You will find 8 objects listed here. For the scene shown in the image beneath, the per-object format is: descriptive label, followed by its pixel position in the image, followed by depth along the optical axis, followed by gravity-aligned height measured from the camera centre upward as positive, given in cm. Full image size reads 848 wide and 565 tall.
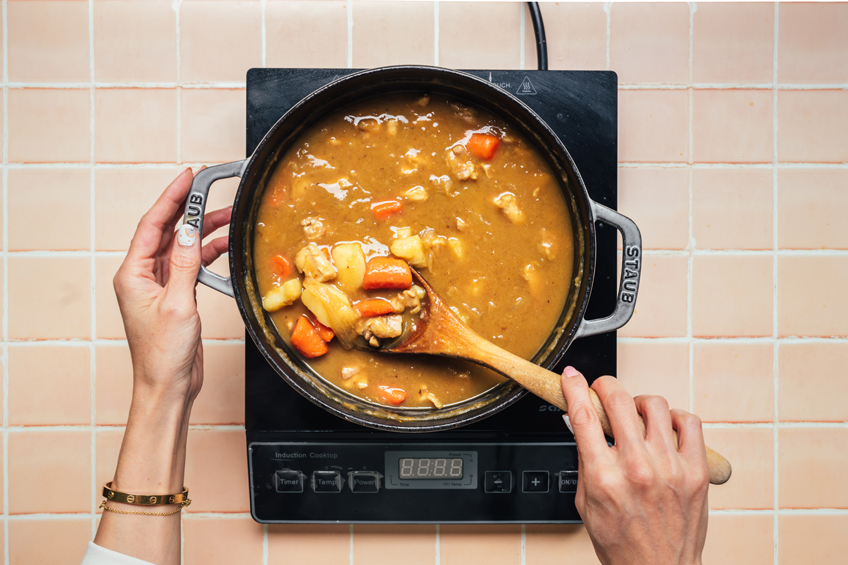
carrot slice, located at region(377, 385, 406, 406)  90 -10
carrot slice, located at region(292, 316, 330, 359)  90 -6
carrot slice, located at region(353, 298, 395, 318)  90 -3
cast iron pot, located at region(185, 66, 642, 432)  86 +3
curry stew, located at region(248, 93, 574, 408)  90 +3
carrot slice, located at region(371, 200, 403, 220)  90 +5
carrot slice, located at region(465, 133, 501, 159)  91 +10
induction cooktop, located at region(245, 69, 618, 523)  95 -15
